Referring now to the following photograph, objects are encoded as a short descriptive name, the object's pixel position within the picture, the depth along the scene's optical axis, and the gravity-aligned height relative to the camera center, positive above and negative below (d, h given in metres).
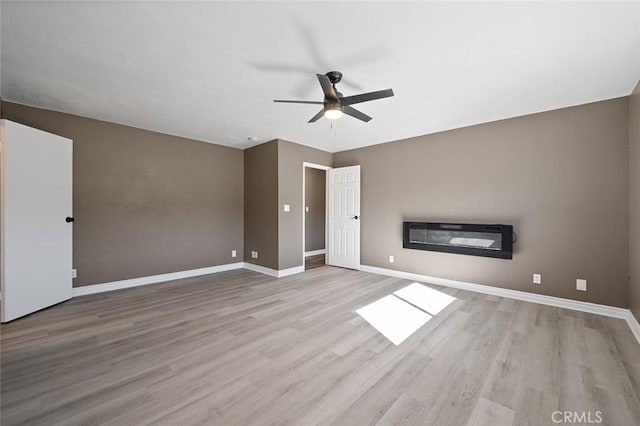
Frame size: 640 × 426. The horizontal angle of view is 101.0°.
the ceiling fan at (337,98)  2.42 +1.10
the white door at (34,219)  2.88 -0.07
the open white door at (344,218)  5.44 -0.11
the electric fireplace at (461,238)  3.76 -0.40
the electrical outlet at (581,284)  3.27 -0.90
